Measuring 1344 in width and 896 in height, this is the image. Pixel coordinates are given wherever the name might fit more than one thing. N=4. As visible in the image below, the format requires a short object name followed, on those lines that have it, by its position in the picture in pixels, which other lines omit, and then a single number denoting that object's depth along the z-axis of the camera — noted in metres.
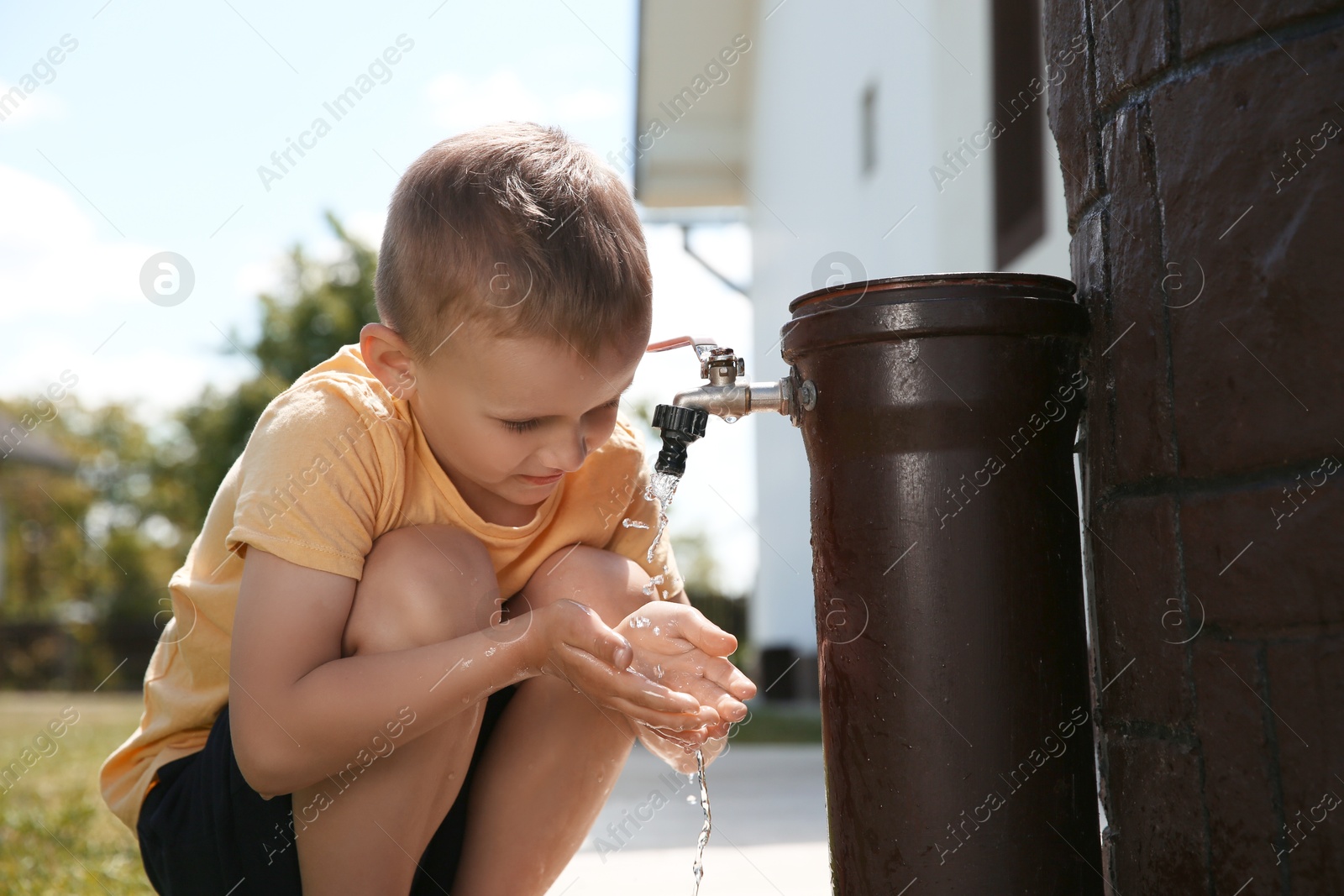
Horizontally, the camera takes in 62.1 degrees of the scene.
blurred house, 4.59
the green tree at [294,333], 16.28
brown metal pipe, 1.26
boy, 1.43
